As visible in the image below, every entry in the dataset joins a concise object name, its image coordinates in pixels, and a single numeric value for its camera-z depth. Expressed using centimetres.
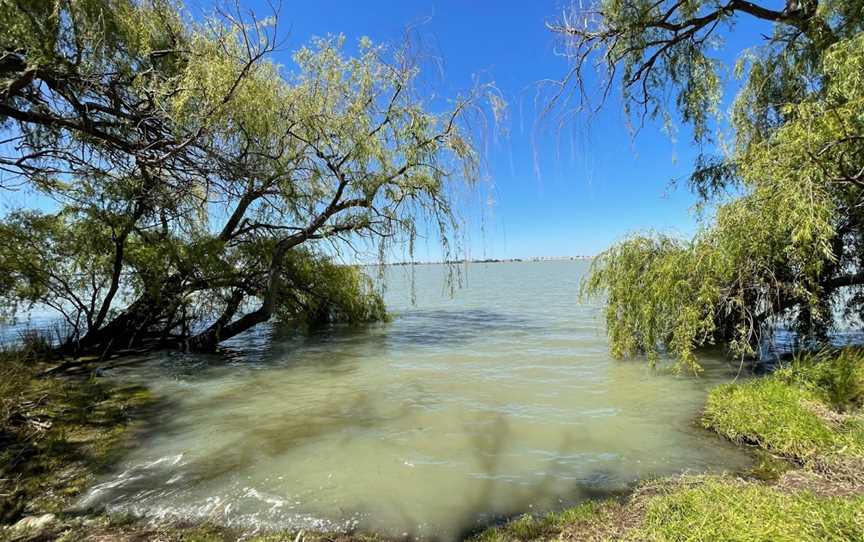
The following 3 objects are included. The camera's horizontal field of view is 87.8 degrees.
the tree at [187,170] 518
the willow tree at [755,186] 489
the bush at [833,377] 500
